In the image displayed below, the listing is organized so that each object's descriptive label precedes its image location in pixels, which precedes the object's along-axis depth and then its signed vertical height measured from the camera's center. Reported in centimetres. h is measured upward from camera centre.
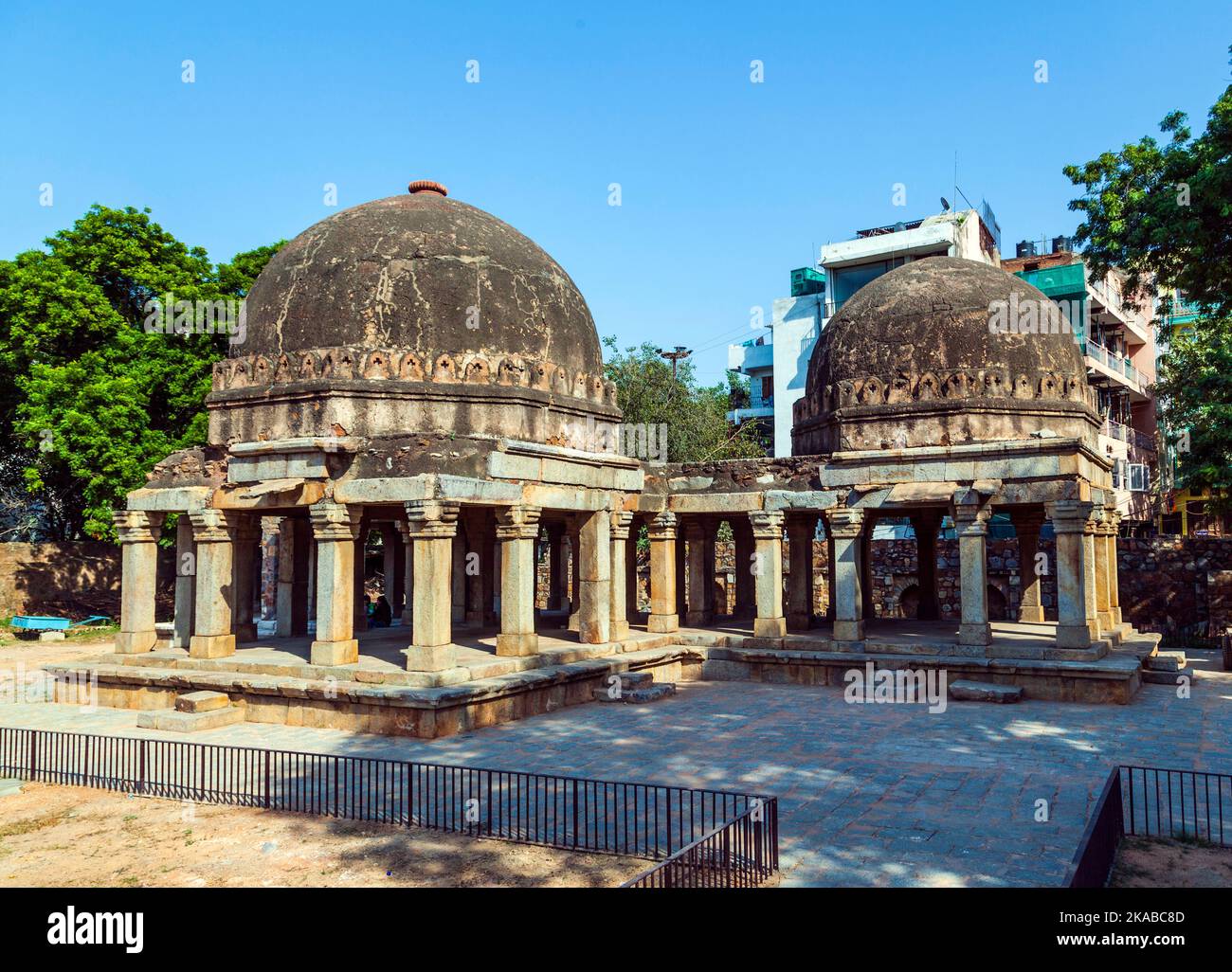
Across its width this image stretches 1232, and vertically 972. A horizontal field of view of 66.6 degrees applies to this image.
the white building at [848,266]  3919 +1198
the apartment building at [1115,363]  3659 +725
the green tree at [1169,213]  1356 +495
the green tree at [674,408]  3766 +537
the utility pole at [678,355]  4338 +881
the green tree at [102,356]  2659 +569
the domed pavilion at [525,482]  1501 +107
